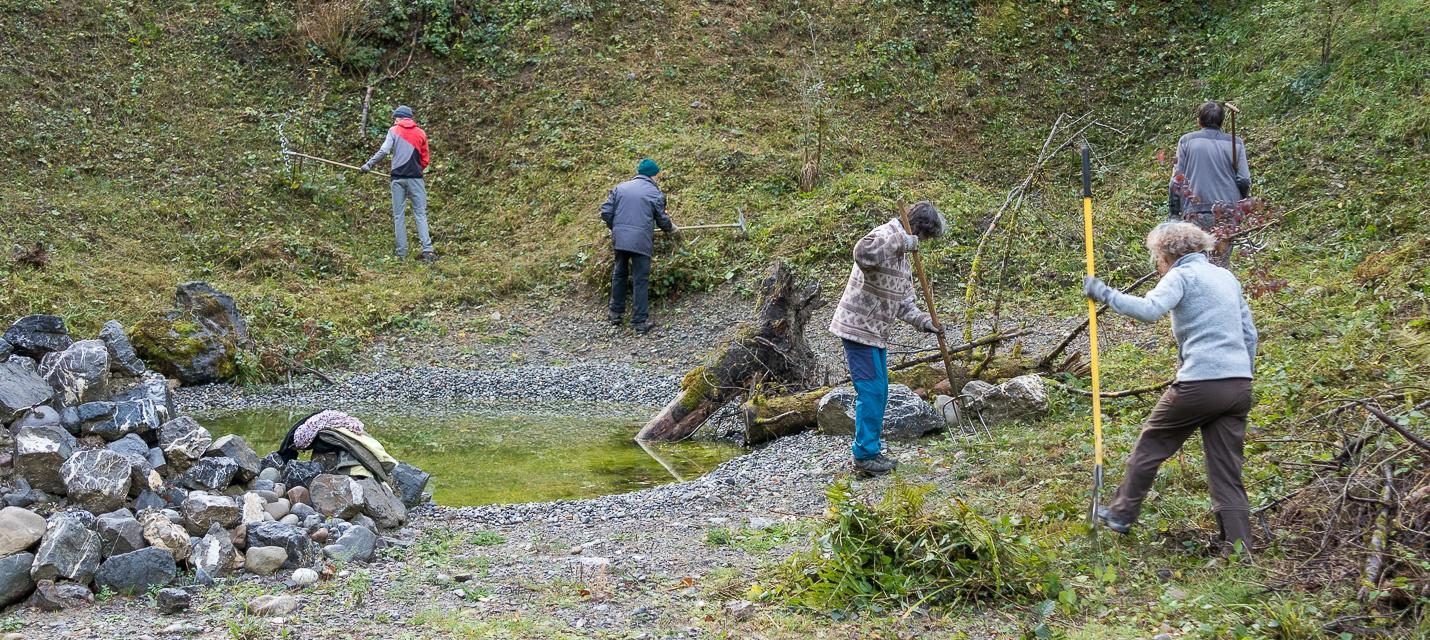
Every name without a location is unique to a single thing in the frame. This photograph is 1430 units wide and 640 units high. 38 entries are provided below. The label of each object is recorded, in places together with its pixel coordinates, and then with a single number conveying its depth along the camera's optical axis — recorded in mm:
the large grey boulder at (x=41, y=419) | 6035
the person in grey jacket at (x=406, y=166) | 14547
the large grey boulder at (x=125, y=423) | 6301
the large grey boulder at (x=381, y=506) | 6297
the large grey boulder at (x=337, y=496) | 6180
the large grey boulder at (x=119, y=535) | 5344
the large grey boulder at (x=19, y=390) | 5992
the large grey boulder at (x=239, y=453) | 6375
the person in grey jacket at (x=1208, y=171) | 8852
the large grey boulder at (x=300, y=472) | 6594
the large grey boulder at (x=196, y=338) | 10695
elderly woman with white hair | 4699
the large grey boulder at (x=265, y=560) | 5461
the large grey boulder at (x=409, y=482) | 6832
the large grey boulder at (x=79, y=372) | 6426
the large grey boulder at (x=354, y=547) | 5672
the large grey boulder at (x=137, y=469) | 5969
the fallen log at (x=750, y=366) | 9211
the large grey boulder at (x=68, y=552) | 5027
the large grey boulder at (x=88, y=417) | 6320
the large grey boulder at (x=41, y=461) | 5832
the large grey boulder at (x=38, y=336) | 6520
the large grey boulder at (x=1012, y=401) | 7605
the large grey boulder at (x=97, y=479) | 5750
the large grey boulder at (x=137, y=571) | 5148
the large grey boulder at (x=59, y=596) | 4984
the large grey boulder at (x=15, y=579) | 4973
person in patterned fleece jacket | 6668
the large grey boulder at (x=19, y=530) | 5148
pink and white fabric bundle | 6891
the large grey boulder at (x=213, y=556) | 5336
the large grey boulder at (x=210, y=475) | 6176
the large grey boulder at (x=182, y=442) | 6285
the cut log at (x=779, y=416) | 8430
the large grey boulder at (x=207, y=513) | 5652
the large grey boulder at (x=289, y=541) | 5543
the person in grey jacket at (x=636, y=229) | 12516
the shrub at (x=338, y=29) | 17531
